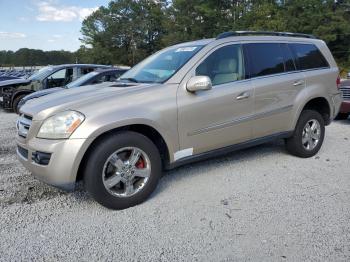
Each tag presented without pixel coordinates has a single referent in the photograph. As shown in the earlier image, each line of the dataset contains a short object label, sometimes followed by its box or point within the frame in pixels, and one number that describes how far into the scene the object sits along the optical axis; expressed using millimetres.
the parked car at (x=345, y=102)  8672
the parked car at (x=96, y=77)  9977
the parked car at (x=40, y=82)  11914
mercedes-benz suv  3760
